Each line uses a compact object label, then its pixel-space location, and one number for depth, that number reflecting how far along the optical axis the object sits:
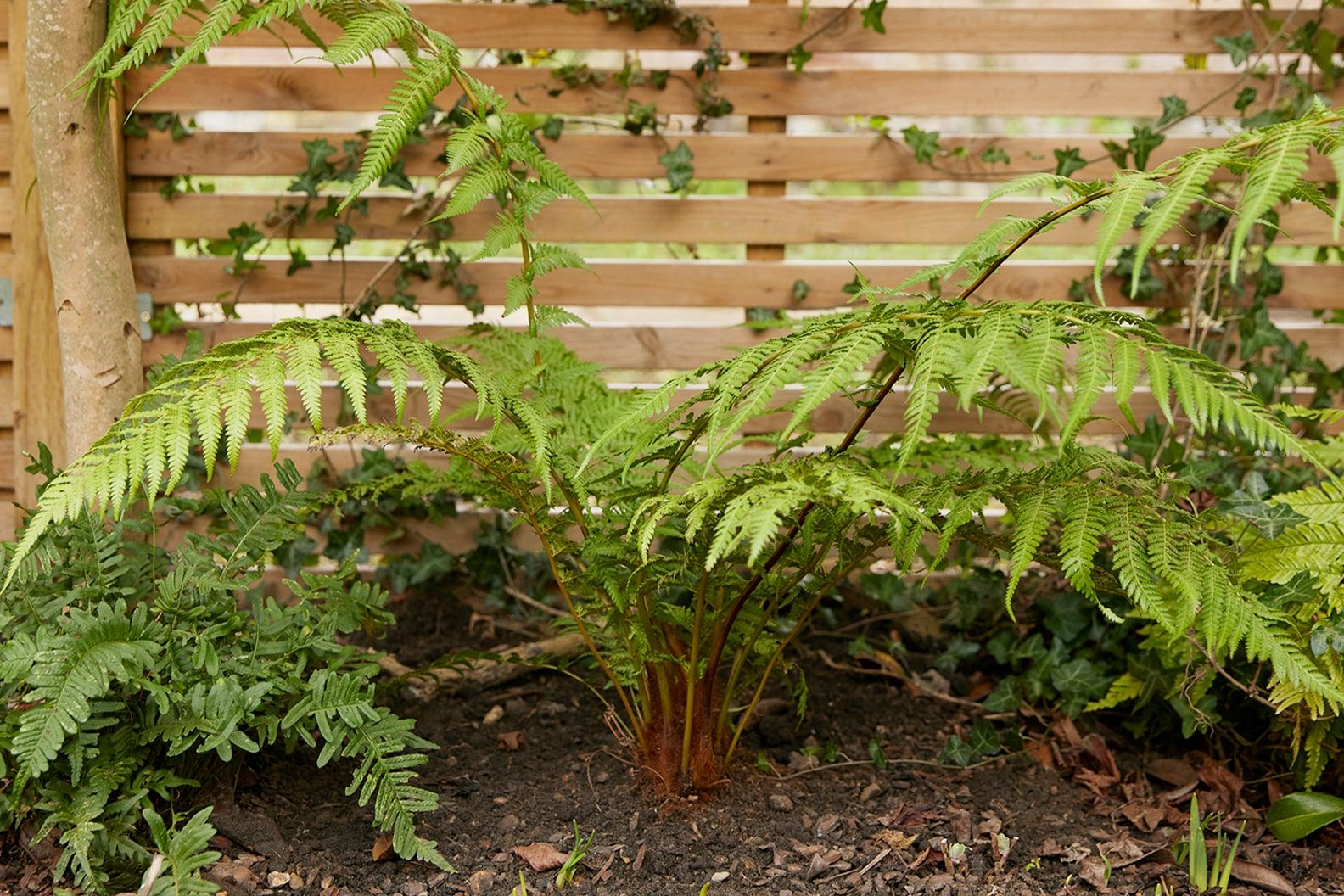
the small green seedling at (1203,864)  1.80
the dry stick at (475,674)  2.44
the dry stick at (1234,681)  1.91
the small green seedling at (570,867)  1.78
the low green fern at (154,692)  1.61
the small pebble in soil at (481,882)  1.77
